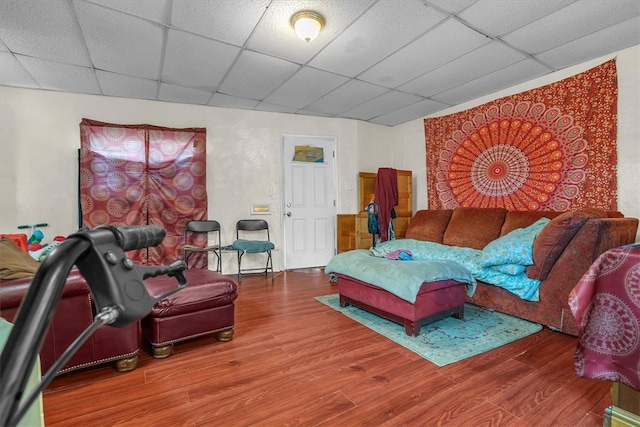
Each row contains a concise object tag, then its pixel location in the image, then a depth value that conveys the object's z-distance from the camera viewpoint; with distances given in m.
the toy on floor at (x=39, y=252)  2.63
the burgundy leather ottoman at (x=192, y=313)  2.06
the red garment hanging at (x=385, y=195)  4.61
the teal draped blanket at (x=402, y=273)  2.29
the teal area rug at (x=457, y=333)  2.11
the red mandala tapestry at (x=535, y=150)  2.98
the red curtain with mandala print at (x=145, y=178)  3.79
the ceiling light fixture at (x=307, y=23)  2.30
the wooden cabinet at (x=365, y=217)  4.79
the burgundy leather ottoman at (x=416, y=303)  2.35
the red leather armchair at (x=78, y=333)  1.55
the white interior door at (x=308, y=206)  4.82
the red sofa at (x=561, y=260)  2.30
